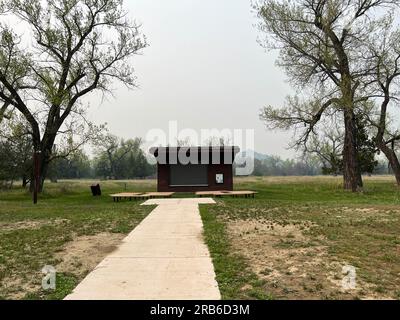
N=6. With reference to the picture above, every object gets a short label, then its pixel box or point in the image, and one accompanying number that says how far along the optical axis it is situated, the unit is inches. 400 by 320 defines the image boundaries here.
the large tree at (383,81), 1104.8
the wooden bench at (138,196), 837.8
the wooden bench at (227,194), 861.2
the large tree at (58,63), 1043.9
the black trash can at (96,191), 1021.2
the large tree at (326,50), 1056.2
